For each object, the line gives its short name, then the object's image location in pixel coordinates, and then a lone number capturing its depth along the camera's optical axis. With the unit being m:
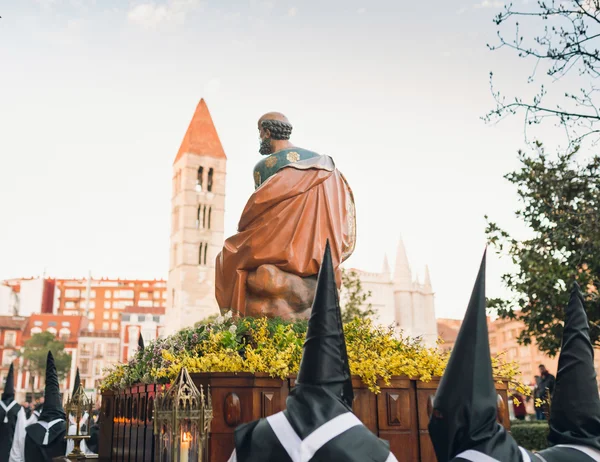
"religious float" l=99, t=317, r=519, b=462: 4.81
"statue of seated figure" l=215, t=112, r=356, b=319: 6.82
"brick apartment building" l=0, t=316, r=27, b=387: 69.81
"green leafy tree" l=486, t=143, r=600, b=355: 14.39
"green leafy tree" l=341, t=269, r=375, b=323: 30.20
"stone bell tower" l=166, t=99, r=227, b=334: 66.00
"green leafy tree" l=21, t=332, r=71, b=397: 56.44
